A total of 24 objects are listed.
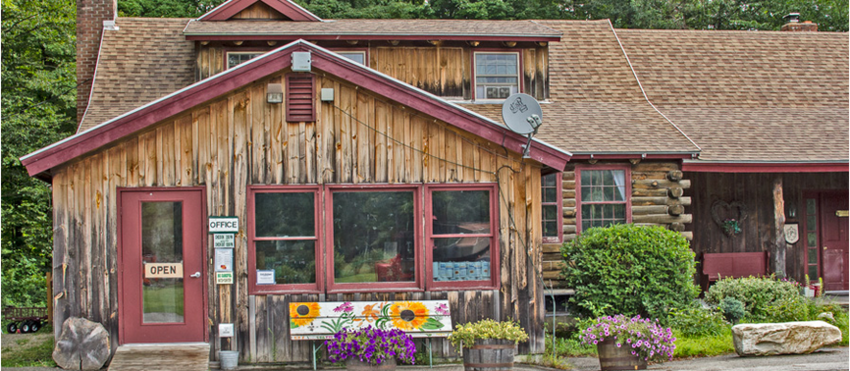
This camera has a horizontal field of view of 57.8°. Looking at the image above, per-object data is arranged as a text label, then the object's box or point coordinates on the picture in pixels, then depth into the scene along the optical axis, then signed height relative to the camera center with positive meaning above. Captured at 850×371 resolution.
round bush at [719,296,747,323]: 12.27 -1.67
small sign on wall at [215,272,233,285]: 9.94 -0.80
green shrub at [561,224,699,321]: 11.42 -0.98
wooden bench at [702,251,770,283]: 15.59 -1.22
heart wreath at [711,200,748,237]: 15.83 -0.22
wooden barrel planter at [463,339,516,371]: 8.90 -1.68
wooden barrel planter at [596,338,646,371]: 9.50 -1.84
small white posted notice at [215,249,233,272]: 9.95 -0.56
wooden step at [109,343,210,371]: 9.21 -1.71
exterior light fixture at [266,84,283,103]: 9.98 +1.58
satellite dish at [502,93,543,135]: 9.77 +1.23
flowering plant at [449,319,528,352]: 8.92 -1.42
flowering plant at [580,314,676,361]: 9.43 -1.59
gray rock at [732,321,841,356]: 10.75 -1.88
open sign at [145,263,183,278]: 9.91 -0.67
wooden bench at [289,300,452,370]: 9.87 -1.35
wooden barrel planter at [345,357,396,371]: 8.85 -1.75
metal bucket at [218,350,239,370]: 9.74 -1.80
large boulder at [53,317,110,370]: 9.51 -1.57
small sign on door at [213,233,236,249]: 9.94 -0.32
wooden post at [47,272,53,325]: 14.41 -1.49
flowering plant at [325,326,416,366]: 8.80 -1.52
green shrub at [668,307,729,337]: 11.65 -1.77
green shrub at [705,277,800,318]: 12.51 -1.47
